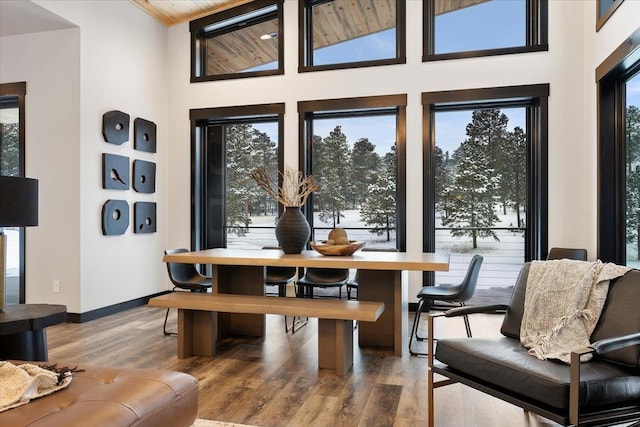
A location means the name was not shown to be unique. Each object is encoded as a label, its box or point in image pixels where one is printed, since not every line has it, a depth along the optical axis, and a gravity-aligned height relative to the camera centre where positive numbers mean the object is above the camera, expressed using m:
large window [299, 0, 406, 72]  5.48 +2.21
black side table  2.34 -0.58
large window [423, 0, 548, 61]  5.05 +2.08
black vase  3.90 -0.14
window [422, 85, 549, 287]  5.11 +0.39
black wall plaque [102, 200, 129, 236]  5.03 -0.02
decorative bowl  3.68 -0.28
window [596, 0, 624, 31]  3.90 +1.82
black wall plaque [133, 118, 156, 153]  5.55 +0.99
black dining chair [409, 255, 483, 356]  3.60 -0.63
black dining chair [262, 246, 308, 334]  4.63 -0.67
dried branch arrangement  5.71 +0.42
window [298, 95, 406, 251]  5.48 +0.59
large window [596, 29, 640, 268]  3.81 +0.48
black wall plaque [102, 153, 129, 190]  5.03 +0.49
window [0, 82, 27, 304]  4.98 +0.67
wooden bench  3.21 -0.71
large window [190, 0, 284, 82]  5.92 +2.28
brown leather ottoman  1.49 -0.66
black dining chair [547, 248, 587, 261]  4.56 -0.40
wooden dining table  3.37 -0.53
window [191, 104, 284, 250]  6.03 +0.54
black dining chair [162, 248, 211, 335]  4.37 -0.62
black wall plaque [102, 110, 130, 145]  5.05 +0.99
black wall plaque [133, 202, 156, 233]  5.57 -0.01
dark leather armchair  1.76 -0.66
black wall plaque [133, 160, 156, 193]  5.55 +0.48
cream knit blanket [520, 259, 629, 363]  2.21 -0.47
